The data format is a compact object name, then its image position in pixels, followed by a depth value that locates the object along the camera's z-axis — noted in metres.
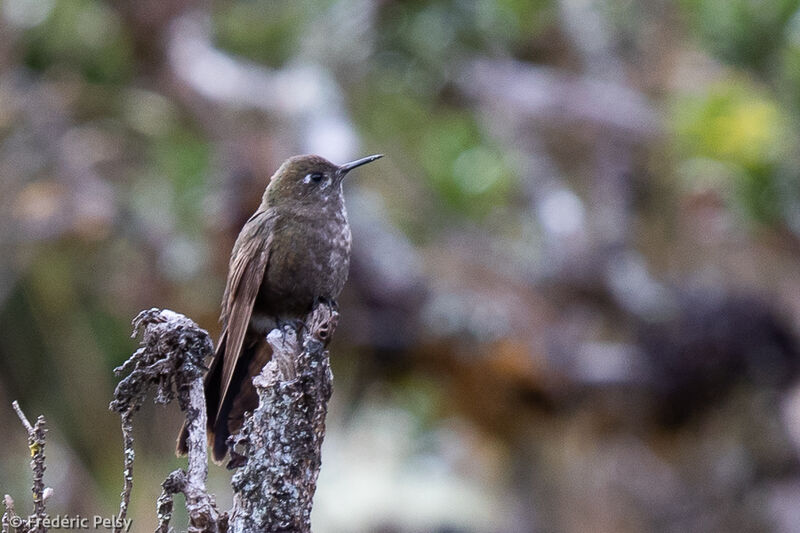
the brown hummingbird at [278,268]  7.43
